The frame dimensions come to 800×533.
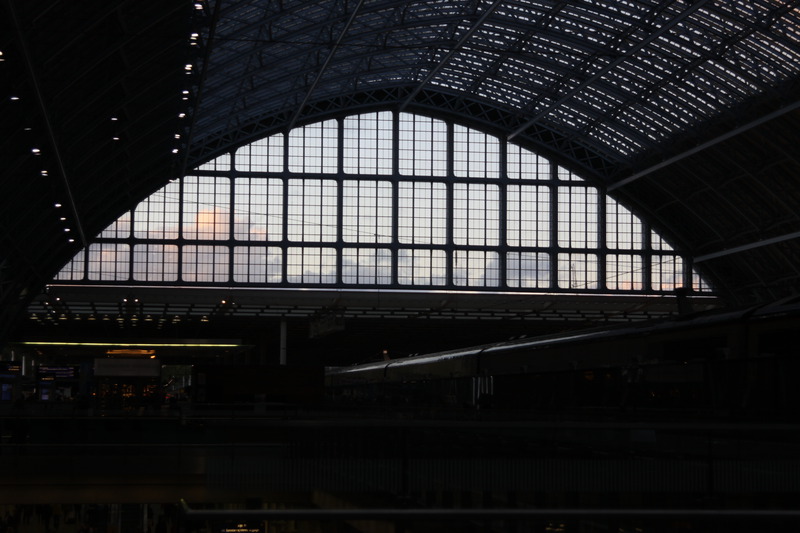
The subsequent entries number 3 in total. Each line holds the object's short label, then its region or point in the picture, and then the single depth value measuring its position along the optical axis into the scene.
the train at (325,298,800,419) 16.88
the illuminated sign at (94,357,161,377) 49.84
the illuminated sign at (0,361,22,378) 48.62
